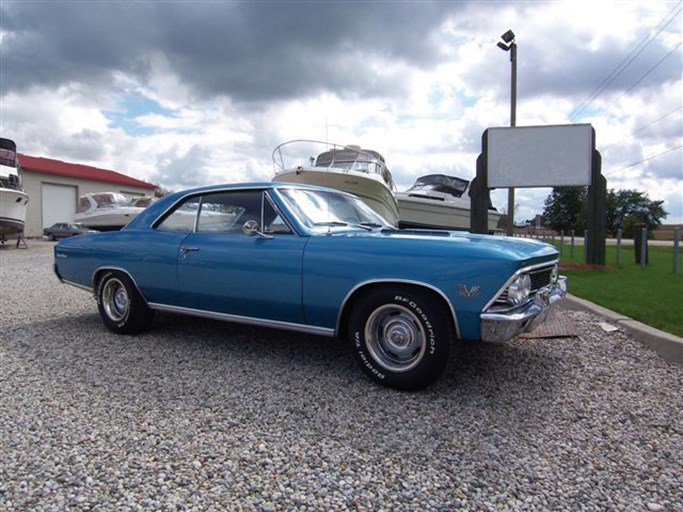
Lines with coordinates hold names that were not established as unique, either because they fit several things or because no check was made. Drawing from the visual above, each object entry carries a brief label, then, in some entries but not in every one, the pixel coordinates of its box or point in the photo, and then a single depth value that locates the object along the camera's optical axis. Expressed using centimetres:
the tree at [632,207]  7219
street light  1289
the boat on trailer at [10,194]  1808
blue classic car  301
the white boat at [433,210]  1487
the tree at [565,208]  7062
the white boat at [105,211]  1670
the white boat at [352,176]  1184
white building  3020
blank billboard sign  1031
